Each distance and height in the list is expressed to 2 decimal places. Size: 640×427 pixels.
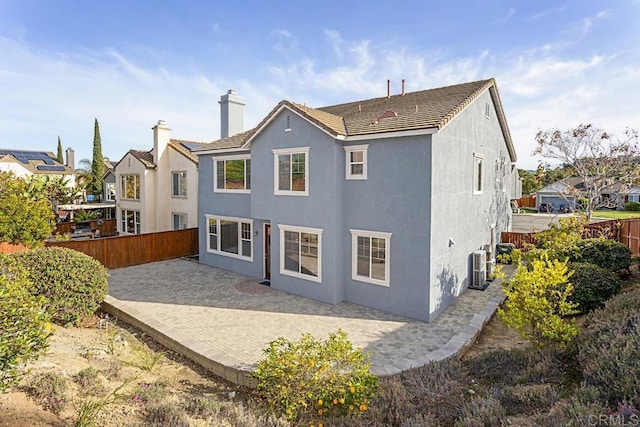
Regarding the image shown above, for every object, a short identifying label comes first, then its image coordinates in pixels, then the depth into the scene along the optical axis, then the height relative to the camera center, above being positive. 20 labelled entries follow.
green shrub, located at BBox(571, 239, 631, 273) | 12.56 -2.07
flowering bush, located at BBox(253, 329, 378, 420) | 6.06 -3.28
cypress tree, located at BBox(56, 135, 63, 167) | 56.03 +7.77
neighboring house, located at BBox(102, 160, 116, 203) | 35.44 +1.56
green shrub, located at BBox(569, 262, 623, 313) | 10.76 -2.79
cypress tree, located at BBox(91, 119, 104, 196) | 44.81 +5.50
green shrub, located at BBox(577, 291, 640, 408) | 4.76 -2.51
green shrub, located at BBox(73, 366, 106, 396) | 6.25 -3.44
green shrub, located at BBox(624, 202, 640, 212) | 51.25 -0.97
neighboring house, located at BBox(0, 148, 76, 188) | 42.28 +5.12
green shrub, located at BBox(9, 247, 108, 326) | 9.81 -2.35
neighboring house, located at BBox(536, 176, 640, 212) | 51.91 +0.26
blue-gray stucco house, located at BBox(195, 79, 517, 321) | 11.41 +0.13
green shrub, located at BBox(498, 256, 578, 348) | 7.41 -2.44
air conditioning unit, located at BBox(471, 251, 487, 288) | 14.97 -3.05
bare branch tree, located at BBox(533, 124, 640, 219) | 27.27 +3.73
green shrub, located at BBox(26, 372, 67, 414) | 5.36 -3.13
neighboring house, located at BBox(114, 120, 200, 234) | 23.83 +1.31
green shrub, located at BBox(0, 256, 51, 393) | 4.46 -1.80
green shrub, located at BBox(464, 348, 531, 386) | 6.85 -3.55
